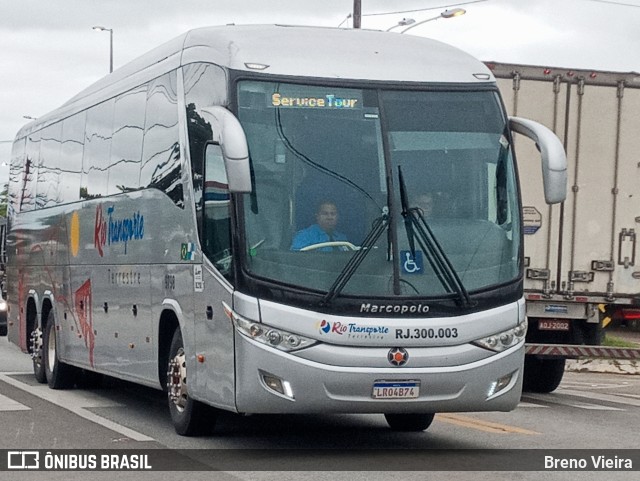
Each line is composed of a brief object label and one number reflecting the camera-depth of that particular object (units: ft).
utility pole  94.84
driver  35.58
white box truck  57.62
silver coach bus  35.19
